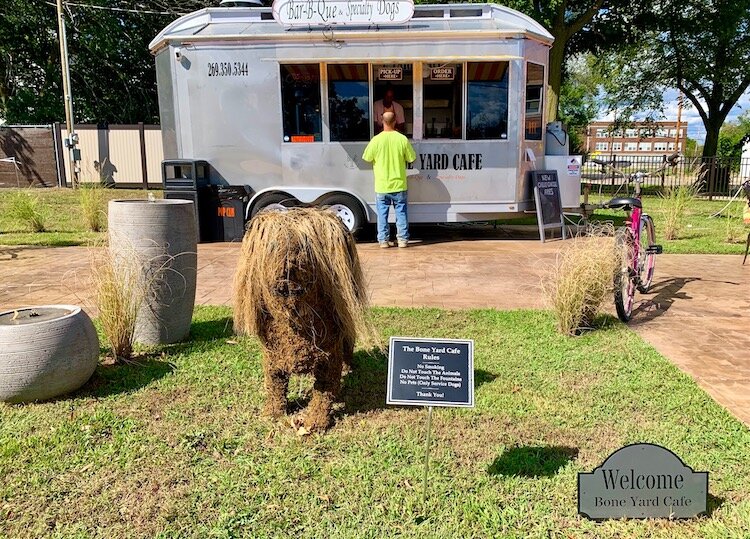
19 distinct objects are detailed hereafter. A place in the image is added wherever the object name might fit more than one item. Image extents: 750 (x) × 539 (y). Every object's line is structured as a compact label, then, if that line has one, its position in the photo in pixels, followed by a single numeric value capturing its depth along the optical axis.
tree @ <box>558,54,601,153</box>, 40.75
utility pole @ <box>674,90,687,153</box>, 25.54
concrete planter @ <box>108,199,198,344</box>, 4.49
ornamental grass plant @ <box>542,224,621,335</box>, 4.88
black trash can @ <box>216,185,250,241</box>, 9.55
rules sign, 2.89
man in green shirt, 8.73
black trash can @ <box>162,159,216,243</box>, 9.30
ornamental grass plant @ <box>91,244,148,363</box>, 4.21
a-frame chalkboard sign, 9.65
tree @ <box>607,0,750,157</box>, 18.41
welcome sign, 2.62
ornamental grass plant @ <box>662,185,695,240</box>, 10.27
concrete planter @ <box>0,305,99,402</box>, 3.55
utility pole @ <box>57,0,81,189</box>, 17.84
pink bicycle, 5.19
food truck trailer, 9.05
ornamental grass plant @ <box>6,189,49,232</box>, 10.68
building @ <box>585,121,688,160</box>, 27.84
